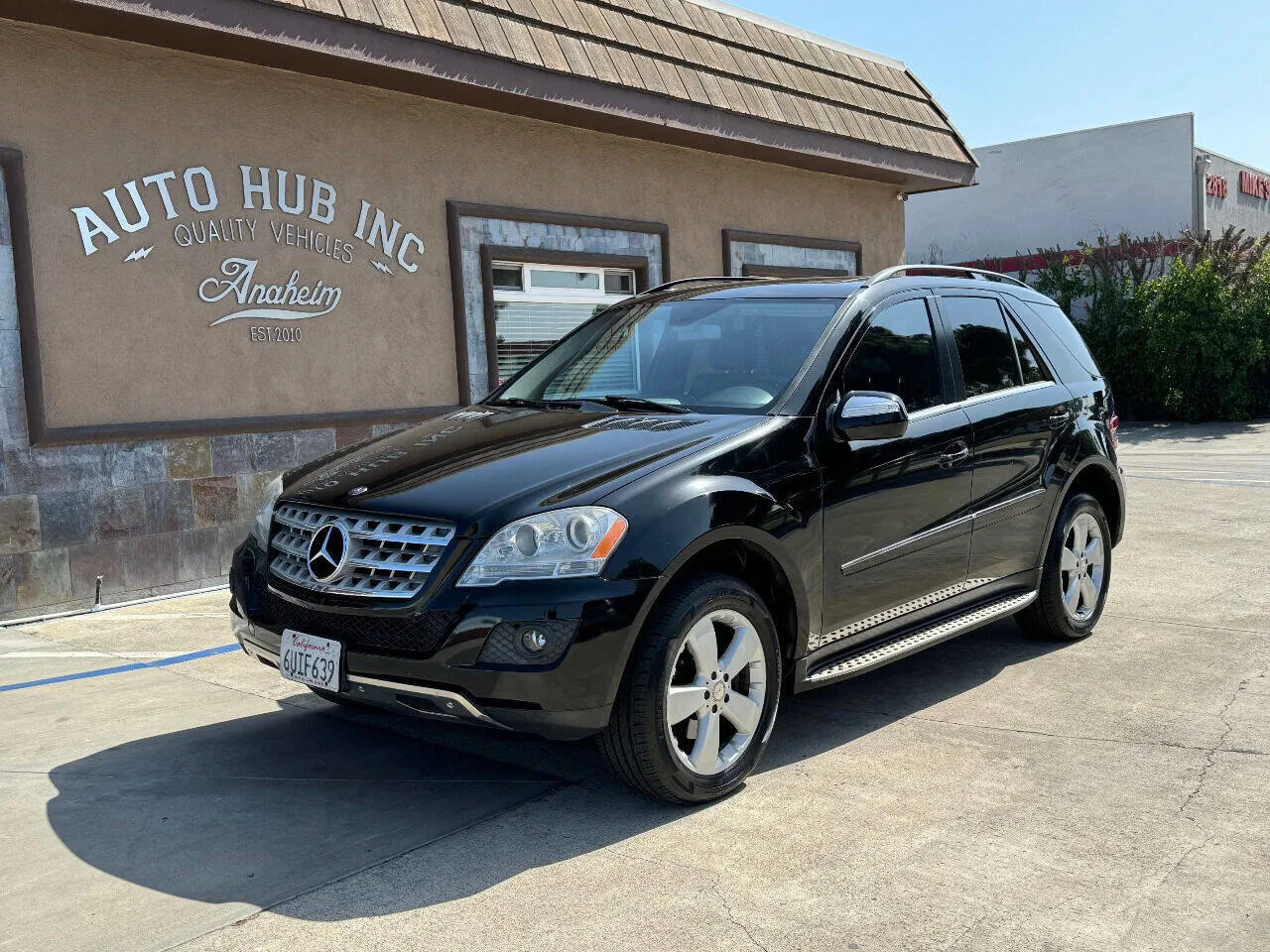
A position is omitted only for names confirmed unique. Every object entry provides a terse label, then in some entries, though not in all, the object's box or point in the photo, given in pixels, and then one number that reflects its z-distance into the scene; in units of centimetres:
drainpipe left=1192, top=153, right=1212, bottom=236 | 2617
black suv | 362
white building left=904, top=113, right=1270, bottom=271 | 2658
